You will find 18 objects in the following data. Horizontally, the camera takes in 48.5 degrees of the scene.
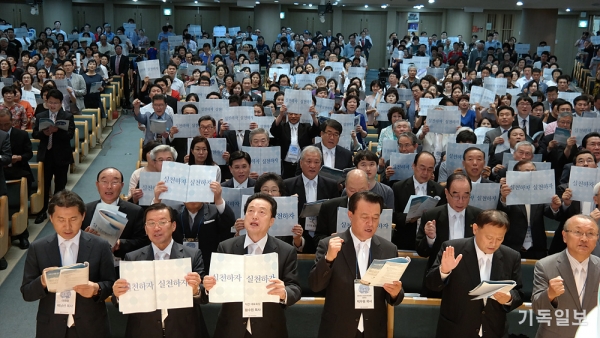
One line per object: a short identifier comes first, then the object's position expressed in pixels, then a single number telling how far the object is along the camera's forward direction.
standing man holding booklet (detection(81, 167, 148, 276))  4.88
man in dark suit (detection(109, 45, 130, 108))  15.77
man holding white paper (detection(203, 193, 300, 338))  3.91
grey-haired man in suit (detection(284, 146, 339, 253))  5.86
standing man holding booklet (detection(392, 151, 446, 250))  5.70
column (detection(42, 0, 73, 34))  23.70
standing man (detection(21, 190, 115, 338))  3.91
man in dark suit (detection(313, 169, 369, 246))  4.98
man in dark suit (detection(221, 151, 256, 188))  5.83
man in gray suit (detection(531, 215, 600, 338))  3.89
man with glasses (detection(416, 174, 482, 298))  4.77
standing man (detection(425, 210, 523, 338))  4.01
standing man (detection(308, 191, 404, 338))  3.90
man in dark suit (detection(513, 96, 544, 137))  8.75
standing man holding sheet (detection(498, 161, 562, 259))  5.46
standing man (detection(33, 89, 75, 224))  8.05
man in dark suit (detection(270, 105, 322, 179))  8.00
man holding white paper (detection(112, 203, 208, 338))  3.91
